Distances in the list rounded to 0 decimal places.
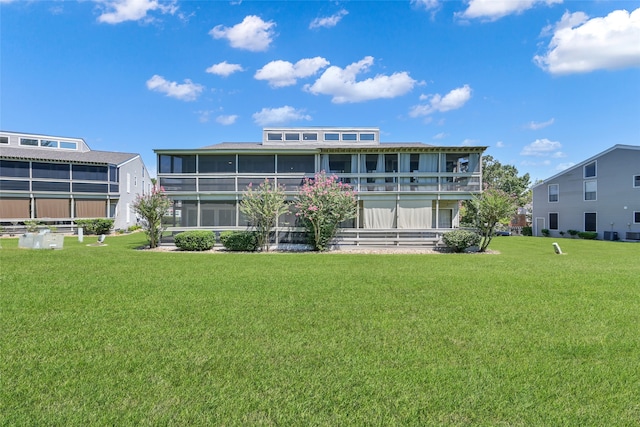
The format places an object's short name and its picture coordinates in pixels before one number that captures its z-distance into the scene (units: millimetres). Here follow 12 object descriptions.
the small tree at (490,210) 16406
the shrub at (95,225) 26198
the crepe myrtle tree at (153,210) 17094
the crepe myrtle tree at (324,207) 16641
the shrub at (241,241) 17000
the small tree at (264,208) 16625
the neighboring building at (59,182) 25812
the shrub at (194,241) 16766
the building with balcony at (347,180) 19016
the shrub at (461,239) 16734
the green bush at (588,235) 27403
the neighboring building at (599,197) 25875
